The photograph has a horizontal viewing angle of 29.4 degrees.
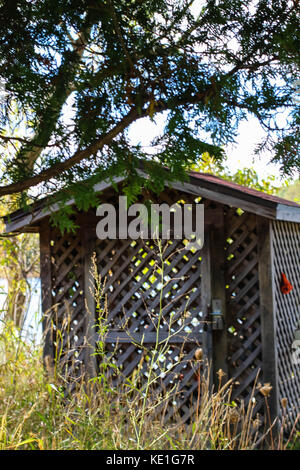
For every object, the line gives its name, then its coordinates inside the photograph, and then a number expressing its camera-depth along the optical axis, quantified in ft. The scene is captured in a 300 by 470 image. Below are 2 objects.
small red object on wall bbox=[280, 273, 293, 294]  18.07
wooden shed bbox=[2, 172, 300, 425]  17.76
